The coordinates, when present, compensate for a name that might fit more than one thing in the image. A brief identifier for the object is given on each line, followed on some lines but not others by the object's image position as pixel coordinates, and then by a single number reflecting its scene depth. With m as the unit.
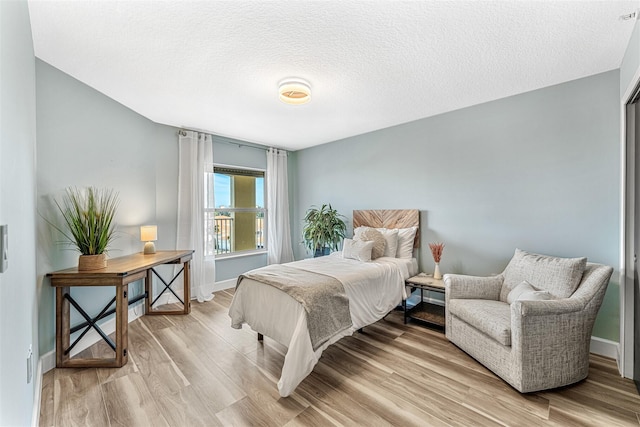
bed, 1.91
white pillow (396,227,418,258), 3.49
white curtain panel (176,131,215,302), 3.85
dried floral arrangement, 3.14
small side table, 2.88
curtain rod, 3.85
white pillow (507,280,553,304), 2.02
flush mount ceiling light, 2.40
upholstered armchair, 1.85
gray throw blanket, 2.03
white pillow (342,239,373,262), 3.26
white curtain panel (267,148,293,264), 4.97
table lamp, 3.12
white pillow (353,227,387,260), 3.43
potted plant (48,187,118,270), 2.33
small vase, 3.12
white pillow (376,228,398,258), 3.50
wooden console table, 2.19
